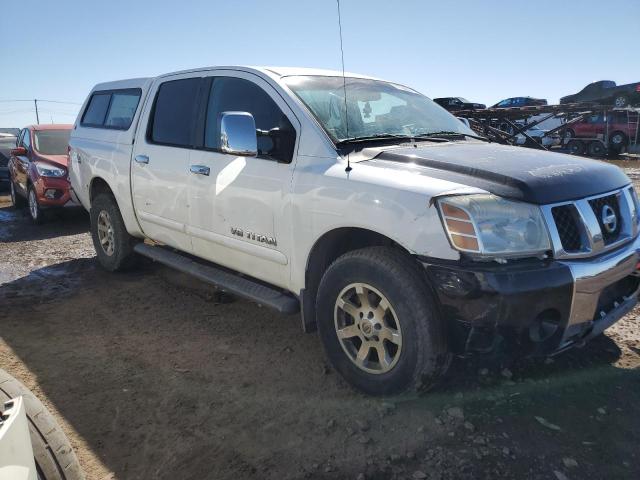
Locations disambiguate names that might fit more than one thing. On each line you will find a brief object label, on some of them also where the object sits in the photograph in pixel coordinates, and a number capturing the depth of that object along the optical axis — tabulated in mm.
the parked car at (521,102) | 27753
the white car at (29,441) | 1325
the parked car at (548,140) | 22195
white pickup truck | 2273
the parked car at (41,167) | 7602
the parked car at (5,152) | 12734
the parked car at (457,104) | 18742
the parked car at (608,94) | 21956
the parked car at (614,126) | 19984
